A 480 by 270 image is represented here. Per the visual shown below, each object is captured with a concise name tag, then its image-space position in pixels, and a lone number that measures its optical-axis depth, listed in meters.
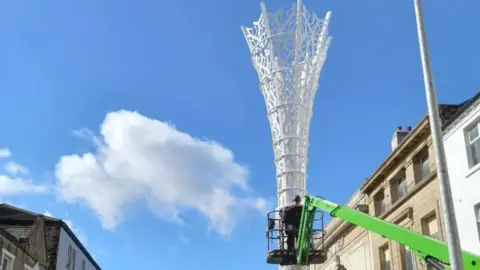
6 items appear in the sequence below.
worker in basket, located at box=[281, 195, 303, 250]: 23.03
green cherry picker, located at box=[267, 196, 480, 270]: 15.26
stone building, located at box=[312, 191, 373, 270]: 37.16
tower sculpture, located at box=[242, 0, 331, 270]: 31.41
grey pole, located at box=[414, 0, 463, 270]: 12.51
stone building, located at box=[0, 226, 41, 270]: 34.34
